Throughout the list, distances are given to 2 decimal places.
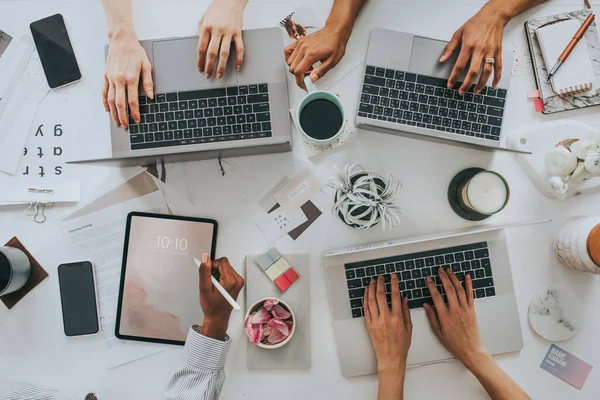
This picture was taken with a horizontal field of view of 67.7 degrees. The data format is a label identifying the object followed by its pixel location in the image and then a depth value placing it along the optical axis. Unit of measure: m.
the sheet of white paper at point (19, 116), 1.08
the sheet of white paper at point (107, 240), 1.07
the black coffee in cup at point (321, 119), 0.98
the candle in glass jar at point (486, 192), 0.98
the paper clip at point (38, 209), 1.08
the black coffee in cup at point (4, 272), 1.01
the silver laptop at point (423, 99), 0.99
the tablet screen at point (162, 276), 1.04
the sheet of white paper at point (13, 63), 1.09
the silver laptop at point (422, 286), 1.02
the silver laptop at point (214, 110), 0.95
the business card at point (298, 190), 1.06
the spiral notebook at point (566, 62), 1.05
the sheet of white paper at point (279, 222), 1.06
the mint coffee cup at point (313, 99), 0.96
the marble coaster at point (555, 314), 1.04
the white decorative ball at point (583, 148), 0.94
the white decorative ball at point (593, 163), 0.92
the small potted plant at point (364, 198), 0.88
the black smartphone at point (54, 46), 1.08
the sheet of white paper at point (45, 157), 1.08
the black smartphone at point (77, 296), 1.06
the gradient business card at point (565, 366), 1.05
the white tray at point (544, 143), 1.05
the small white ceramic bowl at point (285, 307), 1.01
